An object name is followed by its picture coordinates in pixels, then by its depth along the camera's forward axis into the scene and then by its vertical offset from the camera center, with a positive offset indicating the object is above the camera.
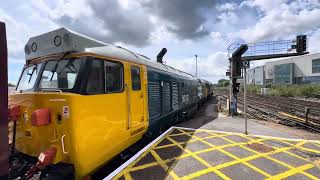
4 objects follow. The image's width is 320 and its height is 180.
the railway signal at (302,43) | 8.71 +3.09
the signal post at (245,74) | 4.85 +0.56
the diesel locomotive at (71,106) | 2.19 -0.30
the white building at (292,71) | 43.50 +6.69
